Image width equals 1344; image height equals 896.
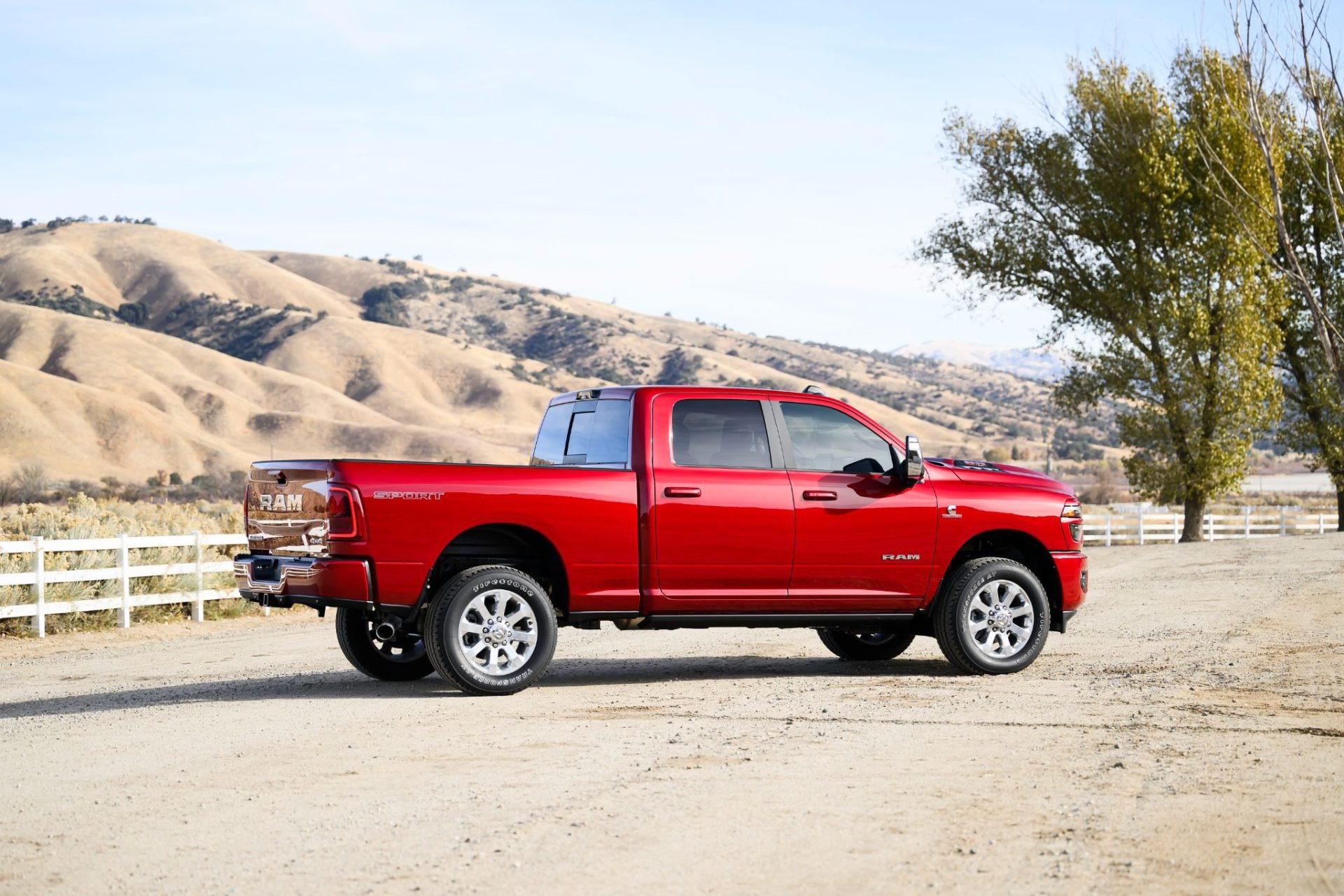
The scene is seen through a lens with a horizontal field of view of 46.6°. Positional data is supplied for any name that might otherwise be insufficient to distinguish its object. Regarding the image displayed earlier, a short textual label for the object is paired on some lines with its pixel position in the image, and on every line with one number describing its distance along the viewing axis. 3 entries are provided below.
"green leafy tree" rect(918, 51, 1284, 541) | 36.59
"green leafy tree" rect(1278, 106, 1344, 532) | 37.22
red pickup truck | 10.55
